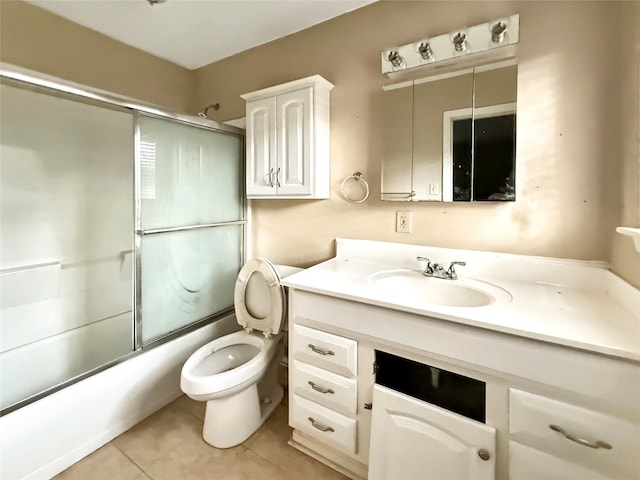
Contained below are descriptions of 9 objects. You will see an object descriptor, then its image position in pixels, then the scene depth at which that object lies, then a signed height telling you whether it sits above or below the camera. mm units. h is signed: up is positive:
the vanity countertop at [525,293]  834 -222
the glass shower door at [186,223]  1718 +73
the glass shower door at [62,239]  1577 -33
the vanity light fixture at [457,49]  1279 +866
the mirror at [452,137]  1318 +474
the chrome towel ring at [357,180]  1707 +297
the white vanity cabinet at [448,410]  792 -544
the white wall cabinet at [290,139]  1683 +566
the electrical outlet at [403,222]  1592 +69
